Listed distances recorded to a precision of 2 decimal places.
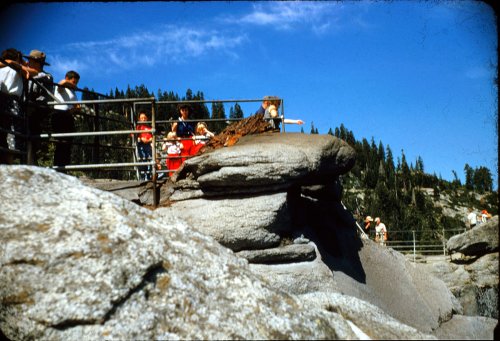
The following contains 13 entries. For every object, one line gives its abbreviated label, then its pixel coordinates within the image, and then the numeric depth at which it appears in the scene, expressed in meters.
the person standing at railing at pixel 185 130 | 10.61
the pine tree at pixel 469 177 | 80.03
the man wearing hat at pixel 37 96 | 8.17
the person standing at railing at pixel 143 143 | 10.93
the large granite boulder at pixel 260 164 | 7.74
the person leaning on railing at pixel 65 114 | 8.59
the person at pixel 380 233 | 22.51
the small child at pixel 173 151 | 10.57
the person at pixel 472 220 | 26.62
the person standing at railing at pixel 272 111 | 10.11
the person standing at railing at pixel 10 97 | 7.52
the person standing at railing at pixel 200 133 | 10.65
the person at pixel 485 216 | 26.10
